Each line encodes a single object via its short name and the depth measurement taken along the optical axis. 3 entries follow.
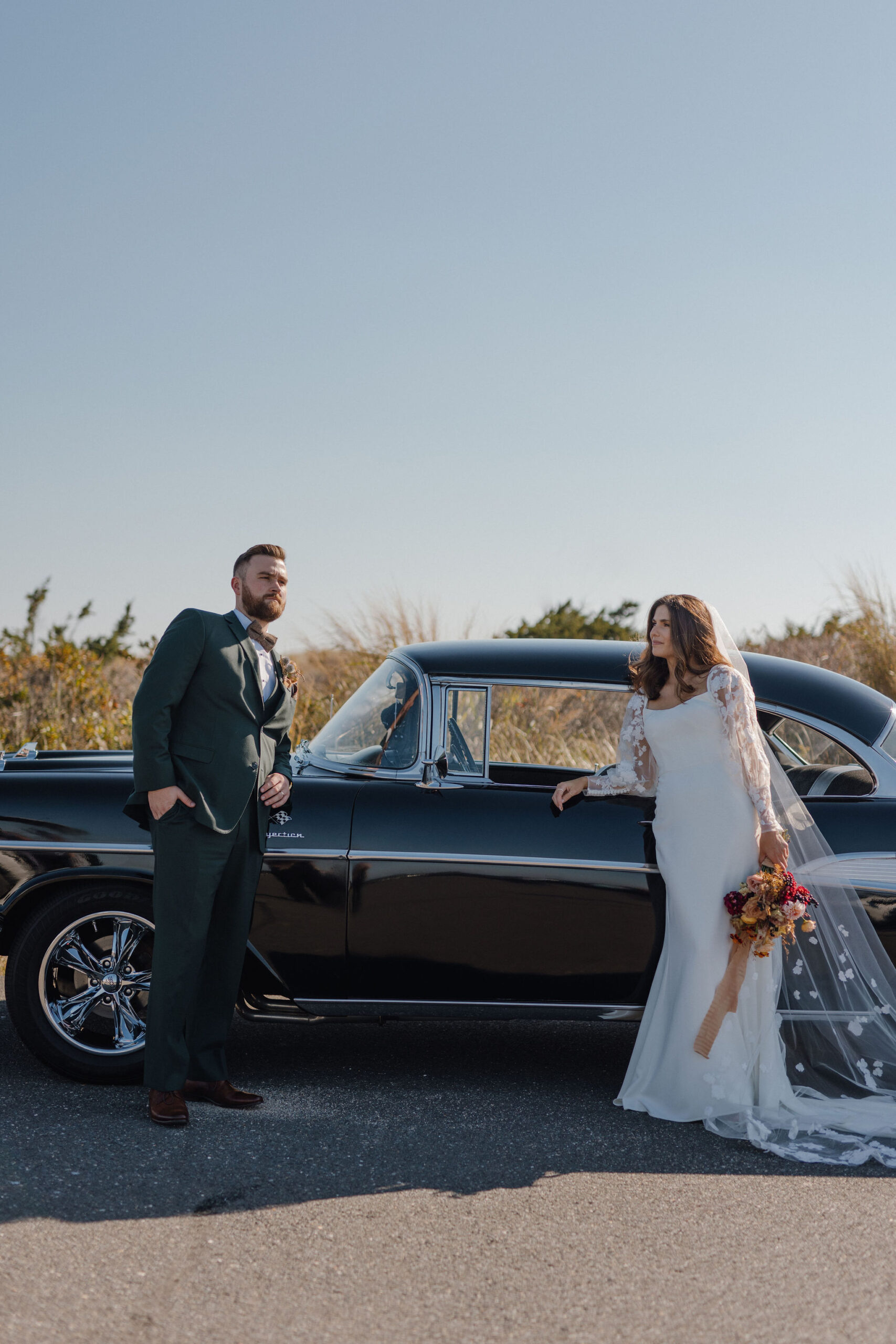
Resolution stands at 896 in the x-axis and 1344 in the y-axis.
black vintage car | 4.28
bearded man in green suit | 3.96
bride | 4.20
